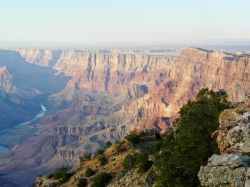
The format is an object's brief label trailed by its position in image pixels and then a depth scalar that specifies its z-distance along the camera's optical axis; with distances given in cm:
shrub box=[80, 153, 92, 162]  6938
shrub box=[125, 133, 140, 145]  6110
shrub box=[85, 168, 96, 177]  5372
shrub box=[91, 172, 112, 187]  4716
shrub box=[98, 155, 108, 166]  5641
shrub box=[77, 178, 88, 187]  5143
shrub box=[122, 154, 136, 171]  4758
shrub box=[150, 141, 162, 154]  4828
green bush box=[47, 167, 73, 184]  5826
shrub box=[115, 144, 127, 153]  5906
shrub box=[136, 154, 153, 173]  4305
